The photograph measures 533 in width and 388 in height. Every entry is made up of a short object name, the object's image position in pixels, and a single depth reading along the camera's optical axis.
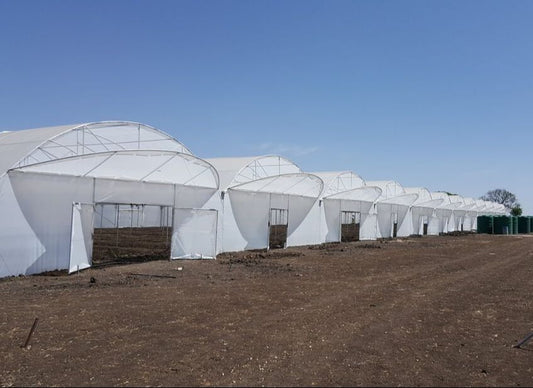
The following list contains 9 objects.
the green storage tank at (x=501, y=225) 52.53
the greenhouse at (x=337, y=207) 27.16
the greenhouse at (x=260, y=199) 20.73
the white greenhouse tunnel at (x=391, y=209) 35.25
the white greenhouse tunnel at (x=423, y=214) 41.81
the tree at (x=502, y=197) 108.69
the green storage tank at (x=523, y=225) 56.54
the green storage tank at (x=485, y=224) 53.06
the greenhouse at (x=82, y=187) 12.59
